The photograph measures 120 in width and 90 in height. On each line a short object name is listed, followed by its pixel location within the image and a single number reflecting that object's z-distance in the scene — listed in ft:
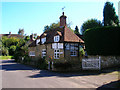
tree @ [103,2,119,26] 149.69
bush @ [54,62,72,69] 51.80
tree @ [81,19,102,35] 162.19
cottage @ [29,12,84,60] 67.31
